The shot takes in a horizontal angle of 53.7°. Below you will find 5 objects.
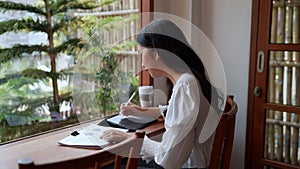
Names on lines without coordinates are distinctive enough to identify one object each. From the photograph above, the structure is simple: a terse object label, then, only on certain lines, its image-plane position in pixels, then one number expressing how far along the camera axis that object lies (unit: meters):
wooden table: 1.32
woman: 1.21
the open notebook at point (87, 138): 1.41
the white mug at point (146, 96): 1.92
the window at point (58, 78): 1.66
